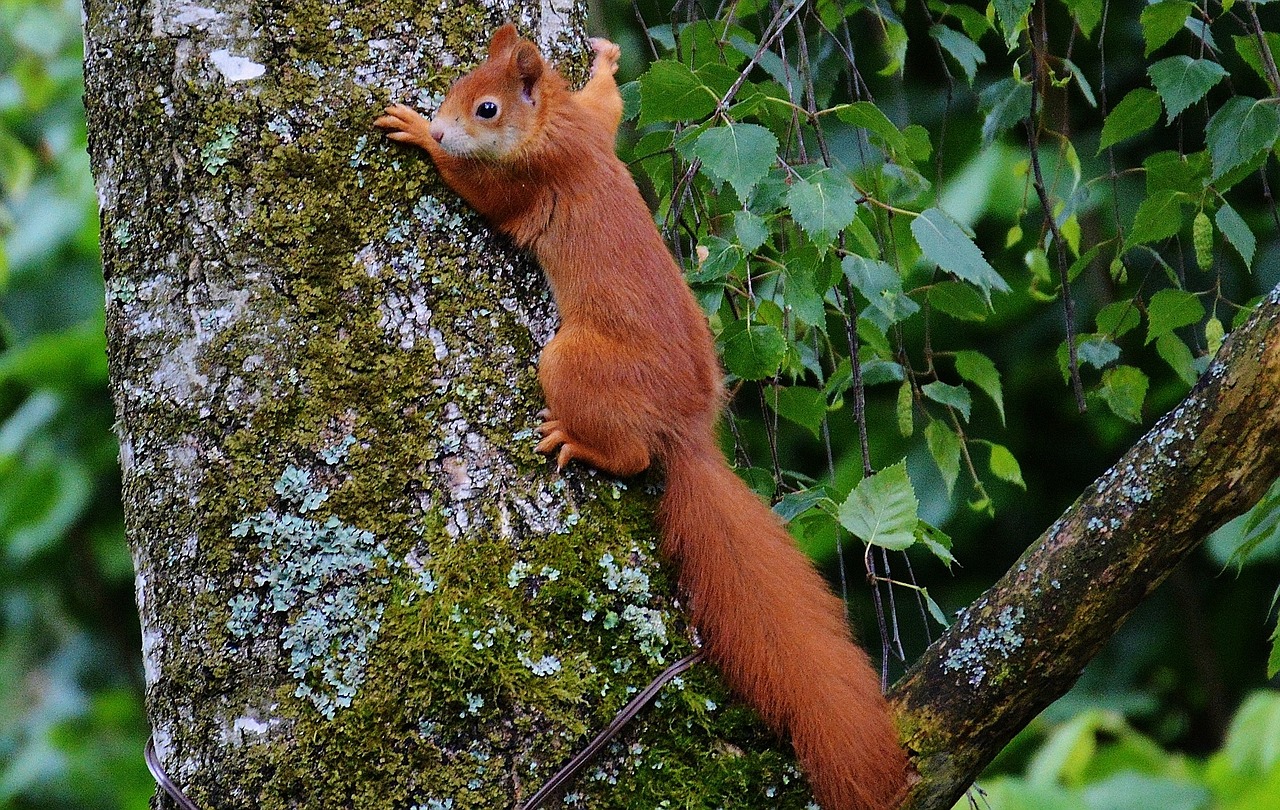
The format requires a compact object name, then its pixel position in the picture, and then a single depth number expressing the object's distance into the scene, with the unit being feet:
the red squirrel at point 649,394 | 23.80
